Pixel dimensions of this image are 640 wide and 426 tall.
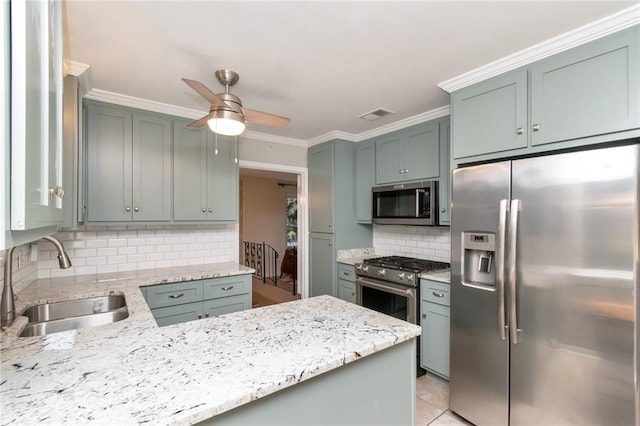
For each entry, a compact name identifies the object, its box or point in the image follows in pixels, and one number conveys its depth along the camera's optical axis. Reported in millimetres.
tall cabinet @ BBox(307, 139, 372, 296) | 3664
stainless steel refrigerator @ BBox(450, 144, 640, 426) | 1482
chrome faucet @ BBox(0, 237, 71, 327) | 1481
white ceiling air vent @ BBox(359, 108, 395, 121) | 2895
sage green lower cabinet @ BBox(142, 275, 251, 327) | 2471
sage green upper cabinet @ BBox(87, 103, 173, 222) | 2490
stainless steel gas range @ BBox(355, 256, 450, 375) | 2678
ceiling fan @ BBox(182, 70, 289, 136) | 1721
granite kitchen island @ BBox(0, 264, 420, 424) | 782
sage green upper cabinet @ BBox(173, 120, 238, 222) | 2865
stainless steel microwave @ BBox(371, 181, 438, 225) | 2904
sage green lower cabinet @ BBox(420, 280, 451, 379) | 2502
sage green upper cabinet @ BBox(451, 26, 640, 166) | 1541
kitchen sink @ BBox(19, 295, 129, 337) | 1758
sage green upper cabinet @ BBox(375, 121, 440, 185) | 2943
